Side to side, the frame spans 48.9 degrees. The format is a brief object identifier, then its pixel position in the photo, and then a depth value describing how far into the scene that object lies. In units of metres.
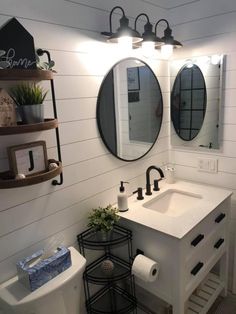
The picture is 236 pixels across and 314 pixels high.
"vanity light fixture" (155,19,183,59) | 1.68
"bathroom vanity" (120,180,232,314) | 1.39
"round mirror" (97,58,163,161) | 1.61
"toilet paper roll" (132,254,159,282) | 1.39
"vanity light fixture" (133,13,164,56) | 1.57
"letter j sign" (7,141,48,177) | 1.14
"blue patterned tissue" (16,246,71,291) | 1.16
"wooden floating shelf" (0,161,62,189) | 1.07
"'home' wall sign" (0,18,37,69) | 1.05
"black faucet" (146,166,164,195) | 1.82
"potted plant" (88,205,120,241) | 1.48
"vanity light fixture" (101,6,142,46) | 1.41
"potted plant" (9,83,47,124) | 1.11
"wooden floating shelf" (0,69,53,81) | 1.02
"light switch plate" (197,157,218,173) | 1.95
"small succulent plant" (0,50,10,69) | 1.02
